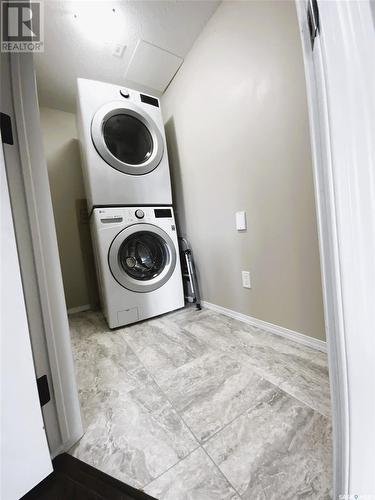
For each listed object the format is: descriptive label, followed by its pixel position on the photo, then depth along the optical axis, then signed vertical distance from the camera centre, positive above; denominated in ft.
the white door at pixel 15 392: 1.32 -0.97
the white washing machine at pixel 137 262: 4.13 -0.40
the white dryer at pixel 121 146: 4.12 +2.42
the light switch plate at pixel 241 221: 3.70 +0.27
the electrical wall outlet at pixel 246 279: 3.81 -0.92
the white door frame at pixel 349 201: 0.92 +0.11
